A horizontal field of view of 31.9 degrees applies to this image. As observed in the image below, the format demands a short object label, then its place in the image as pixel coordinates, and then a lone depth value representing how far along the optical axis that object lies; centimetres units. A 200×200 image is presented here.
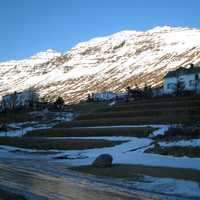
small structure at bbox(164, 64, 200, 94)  9442
